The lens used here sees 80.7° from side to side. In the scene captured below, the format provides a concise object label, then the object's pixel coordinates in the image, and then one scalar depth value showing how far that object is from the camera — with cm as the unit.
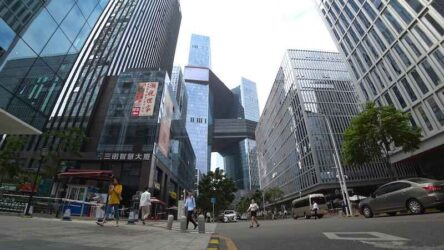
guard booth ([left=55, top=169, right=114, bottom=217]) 1672
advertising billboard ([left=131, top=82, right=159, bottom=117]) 3600
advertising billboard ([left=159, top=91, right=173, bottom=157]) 3747
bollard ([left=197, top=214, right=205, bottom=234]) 998
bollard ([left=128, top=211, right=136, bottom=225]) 1439
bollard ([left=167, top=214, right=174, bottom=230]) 1133
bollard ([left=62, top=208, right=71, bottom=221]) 1256
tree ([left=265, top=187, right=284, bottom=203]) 7038
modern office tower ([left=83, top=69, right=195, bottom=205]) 3284
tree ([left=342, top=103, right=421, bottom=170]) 2178
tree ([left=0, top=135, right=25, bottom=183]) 2341
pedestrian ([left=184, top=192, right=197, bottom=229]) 1184
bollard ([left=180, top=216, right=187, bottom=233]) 1038
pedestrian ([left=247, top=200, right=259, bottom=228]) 1396
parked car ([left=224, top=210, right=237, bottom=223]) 4173
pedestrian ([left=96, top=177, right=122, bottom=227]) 1130
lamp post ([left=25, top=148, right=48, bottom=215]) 1598
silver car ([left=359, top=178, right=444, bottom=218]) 1005
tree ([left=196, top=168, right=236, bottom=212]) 5119
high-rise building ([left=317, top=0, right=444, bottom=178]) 2784
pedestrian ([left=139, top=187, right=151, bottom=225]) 1327
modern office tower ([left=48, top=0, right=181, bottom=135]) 4206
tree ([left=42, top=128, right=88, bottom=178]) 2523
